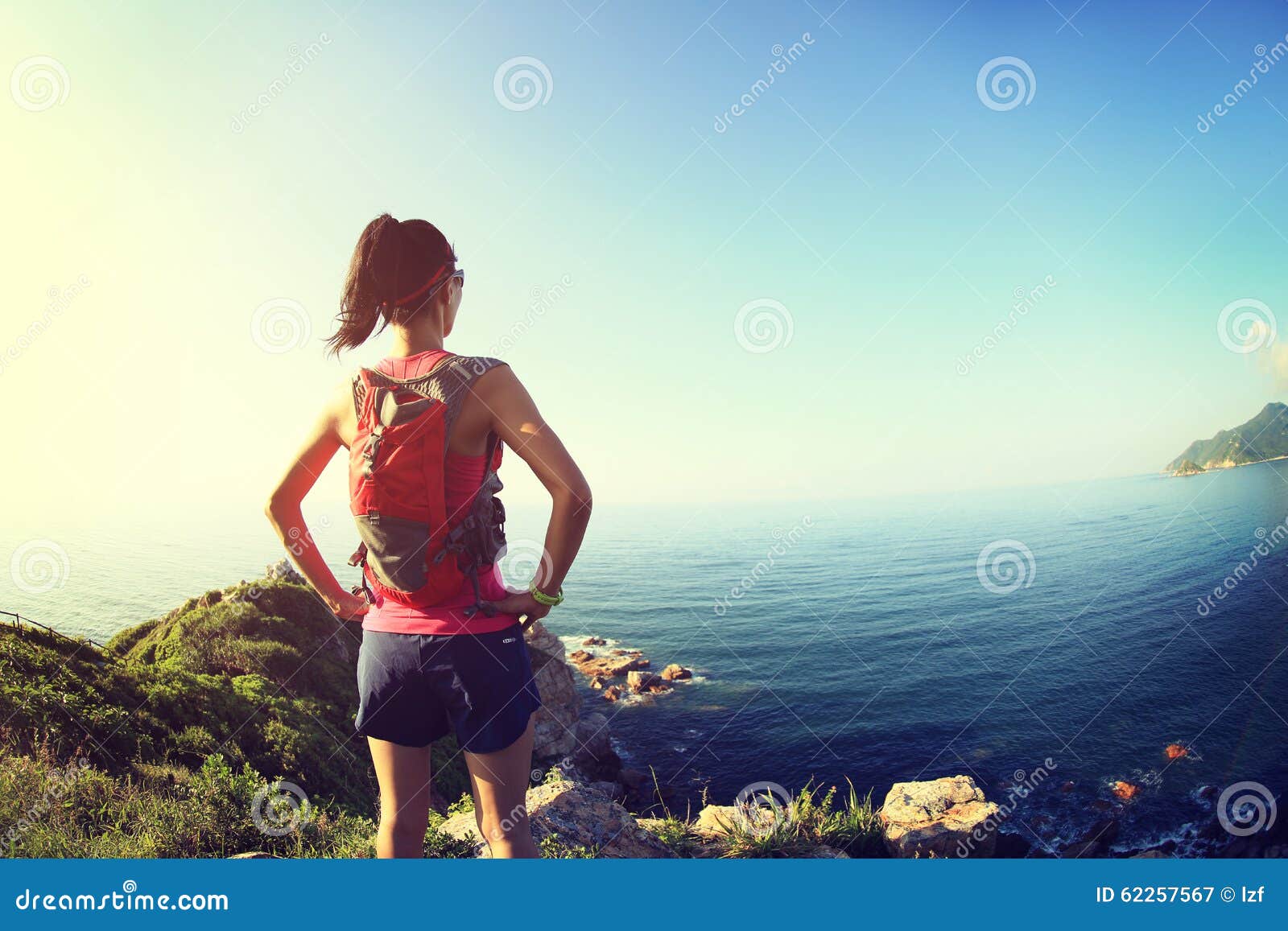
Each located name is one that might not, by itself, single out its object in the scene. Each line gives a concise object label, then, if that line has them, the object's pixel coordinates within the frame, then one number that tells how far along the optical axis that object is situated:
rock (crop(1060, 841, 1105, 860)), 24.17
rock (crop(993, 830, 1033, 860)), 23.50
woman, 2.00
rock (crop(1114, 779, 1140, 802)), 28.94
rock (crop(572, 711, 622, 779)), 27.36
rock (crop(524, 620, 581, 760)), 26.45
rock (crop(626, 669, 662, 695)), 38.88
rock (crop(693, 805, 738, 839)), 5.33
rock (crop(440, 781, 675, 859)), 4.59
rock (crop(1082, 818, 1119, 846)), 25.39
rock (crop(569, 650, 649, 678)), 41.06
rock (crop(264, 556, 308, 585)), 19.59
